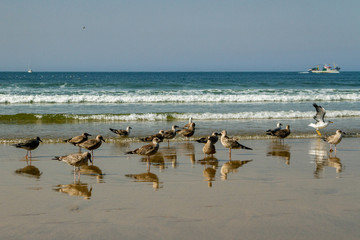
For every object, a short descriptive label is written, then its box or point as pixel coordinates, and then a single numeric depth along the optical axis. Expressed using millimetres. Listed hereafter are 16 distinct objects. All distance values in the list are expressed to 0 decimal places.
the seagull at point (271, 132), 13688
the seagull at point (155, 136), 12552
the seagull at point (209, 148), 10344
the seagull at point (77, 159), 8297
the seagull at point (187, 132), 13873
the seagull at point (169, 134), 12895
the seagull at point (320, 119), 14898
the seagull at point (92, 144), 10727
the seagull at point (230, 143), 10759
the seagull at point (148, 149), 9617
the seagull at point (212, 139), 11352
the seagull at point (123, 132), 13966
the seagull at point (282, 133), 13547
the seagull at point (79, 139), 11492
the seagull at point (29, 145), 10461
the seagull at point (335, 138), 11429
